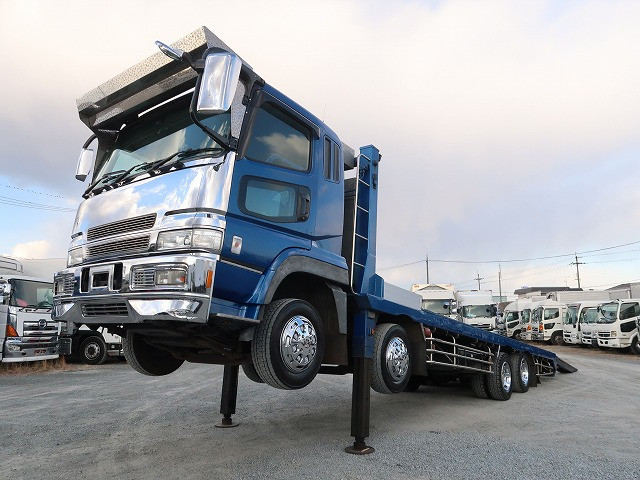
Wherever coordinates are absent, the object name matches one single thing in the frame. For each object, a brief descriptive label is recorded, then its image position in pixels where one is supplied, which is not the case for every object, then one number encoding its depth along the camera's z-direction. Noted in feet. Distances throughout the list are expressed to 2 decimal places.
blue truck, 11.37
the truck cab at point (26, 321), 37.58
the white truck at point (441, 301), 70.03
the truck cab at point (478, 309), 76.84
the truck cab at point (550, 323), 92.38
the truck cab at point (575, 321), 81.61
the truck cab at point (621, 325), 69.32
